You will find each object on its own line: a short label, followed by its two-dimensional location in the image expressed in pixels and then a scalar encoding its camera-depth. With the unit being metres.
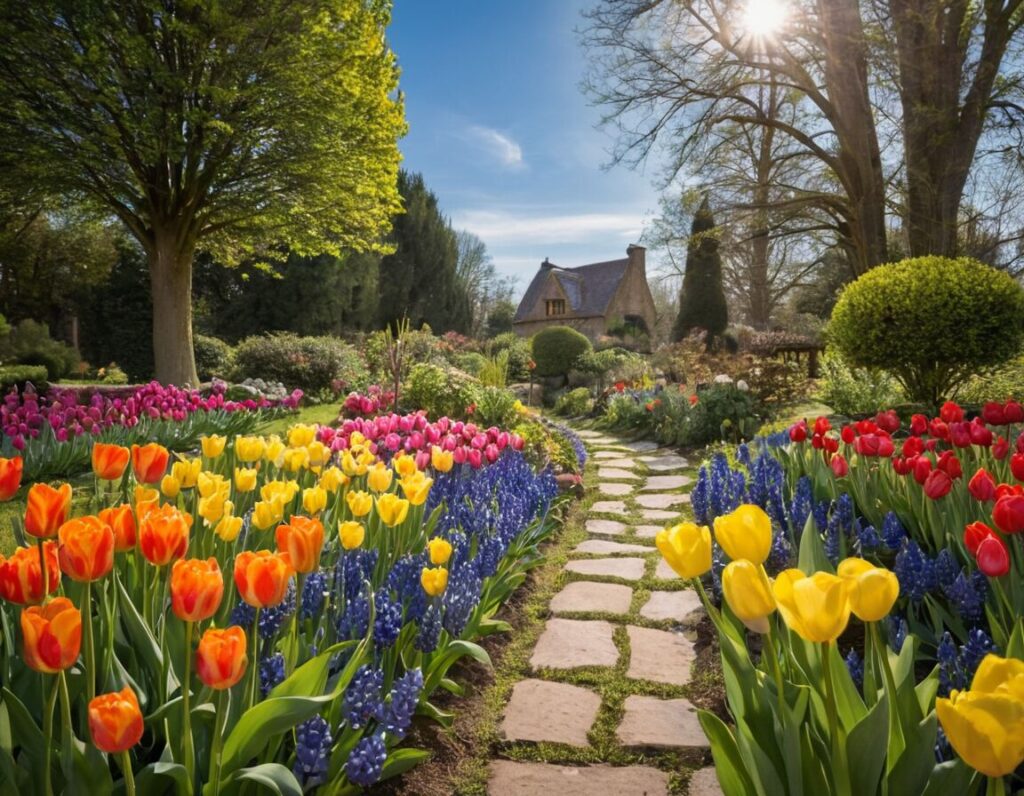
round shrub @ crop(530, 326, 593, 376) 17.62
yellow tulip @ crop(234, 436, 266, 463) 2.69
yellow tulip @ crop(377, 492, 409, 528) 2.11
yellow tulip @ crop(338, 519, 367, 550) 1.92
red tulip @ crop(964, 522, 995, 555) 1.53
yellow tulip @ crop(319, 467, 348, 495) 2.31
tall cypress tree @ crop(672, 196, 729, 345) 22.81
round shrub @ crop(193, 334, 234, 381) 16.73
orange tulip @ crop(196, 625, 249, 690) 1.07
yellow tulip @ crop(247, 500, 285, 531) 2.04
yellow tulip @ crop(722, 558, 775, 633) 1.11
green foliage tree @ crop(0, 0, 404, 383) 9.36
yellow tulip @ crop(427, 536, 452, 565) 2.02
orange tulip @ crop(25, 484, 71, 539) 1.43
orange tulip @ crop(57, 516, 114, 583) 1.23
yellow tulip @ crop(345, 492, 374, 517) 2.13
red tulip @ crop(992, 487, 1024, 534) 1.65
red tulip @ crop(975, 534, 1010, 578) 1.43
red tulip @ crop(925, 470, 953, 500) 2.31
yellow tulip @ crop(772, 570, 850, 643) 0.99
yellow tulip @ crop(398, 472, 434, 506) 2.37
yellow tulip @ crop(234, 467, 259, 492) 2.41
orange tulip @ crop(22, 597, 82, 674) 1.05
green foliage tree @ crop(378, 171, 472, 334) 29.62
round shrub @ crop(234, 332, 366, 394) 13.95
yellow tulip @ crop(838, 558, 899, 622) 1.00
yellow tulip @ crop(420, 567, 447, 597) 1.89
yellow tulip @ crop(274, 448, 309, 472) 2.73
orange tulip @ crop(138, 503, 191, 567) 1.42
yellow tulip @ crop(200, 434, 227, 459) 2.70
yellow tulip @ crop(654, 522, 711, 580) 1.27
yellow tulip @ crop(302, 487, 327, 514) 2.13
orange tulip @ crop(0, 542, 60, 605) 1.22
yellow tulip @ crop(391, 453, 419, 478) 2.54
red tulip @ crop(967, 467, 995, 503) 2.04
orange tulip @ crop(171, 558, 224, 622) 1.18
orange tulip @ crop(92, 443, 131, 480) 1.98
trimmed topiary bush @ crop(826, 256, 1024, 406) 7.95
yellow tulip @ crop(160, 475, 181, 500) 2.21
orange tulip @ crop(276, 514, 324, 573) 1.46
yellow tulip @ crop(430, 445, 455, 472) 3.01
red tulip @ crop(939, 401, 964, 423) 3.18
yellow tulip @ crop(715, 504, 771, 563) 1.19
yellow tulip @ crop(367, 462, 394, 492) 2.41
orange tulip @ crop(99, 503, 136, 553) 1.49
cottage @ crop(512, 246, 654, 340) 33.12
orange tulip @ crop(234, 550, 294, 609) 1.25
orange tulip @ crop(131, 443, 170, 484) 2.03
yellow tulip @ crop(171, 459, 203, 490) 2.30
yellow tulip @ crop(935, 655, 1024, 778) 0.79
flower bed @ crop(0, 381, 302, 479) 5.07
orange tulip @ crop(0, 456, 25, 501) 1.72
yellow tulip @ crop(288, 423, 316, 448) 2.89
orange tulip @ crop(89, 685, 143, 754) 0.98
